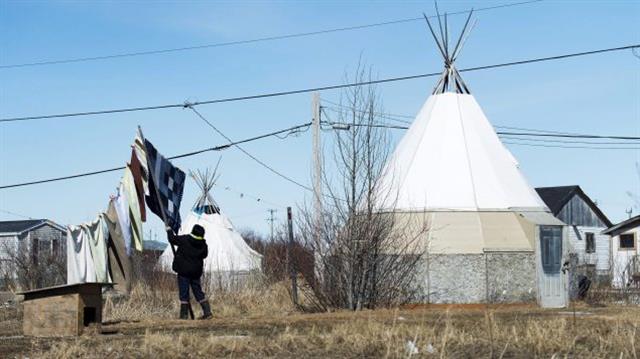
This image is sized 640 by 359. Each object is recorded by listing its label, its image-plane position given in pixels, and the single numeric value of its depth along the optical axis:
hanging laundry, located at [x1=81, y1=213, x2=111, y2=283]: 20.67
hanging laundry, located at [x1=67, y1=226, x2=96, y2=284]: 20.83
